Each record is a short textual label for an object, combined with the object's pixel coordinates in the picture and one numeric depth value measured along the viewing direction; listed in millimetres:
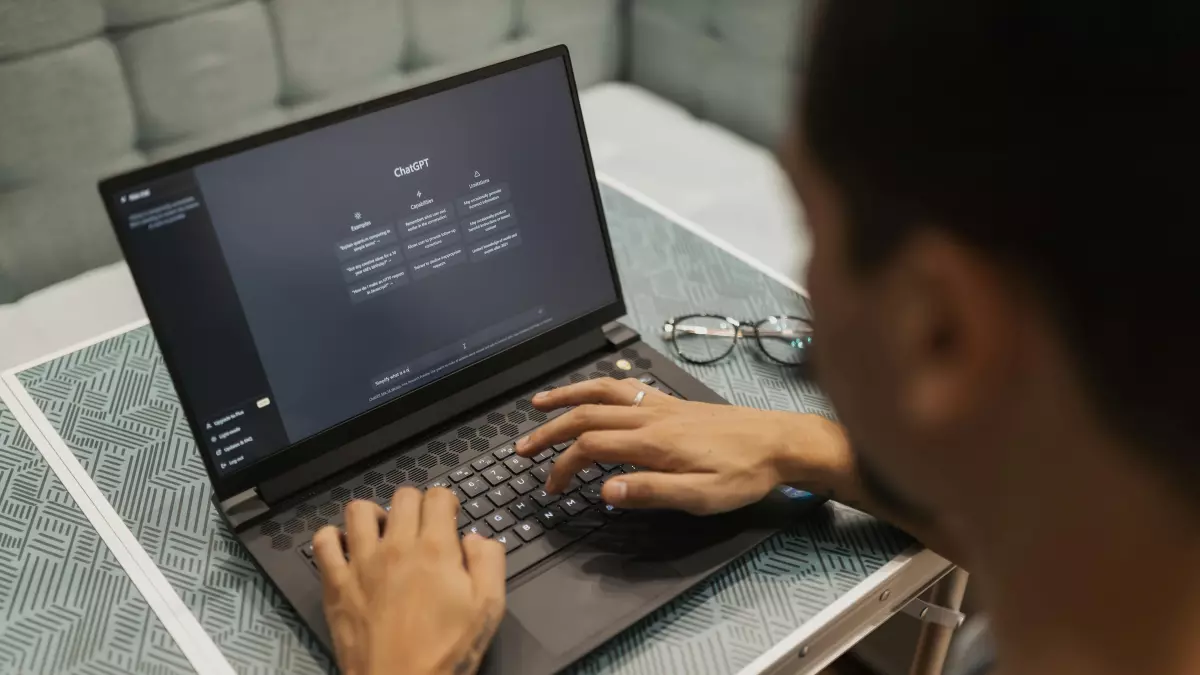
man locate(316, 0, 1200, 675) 338
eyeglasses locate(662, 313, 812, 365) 1021
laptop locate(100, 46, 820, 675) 721
